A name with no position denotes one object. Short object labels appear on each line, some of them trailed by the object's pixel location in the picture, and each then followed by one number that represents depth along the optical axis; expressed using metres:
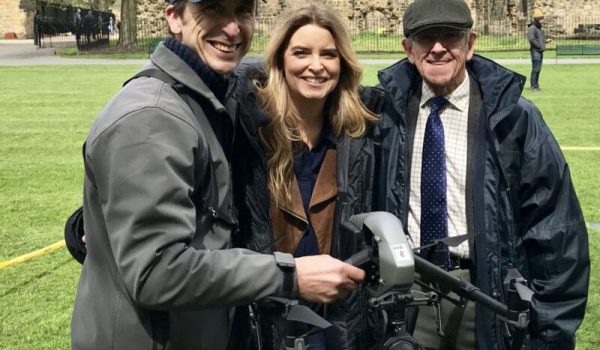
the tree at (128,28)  38.06
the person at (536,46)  21.06
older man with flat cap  3.38
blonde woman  3.41
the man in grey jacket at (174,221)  2.28
